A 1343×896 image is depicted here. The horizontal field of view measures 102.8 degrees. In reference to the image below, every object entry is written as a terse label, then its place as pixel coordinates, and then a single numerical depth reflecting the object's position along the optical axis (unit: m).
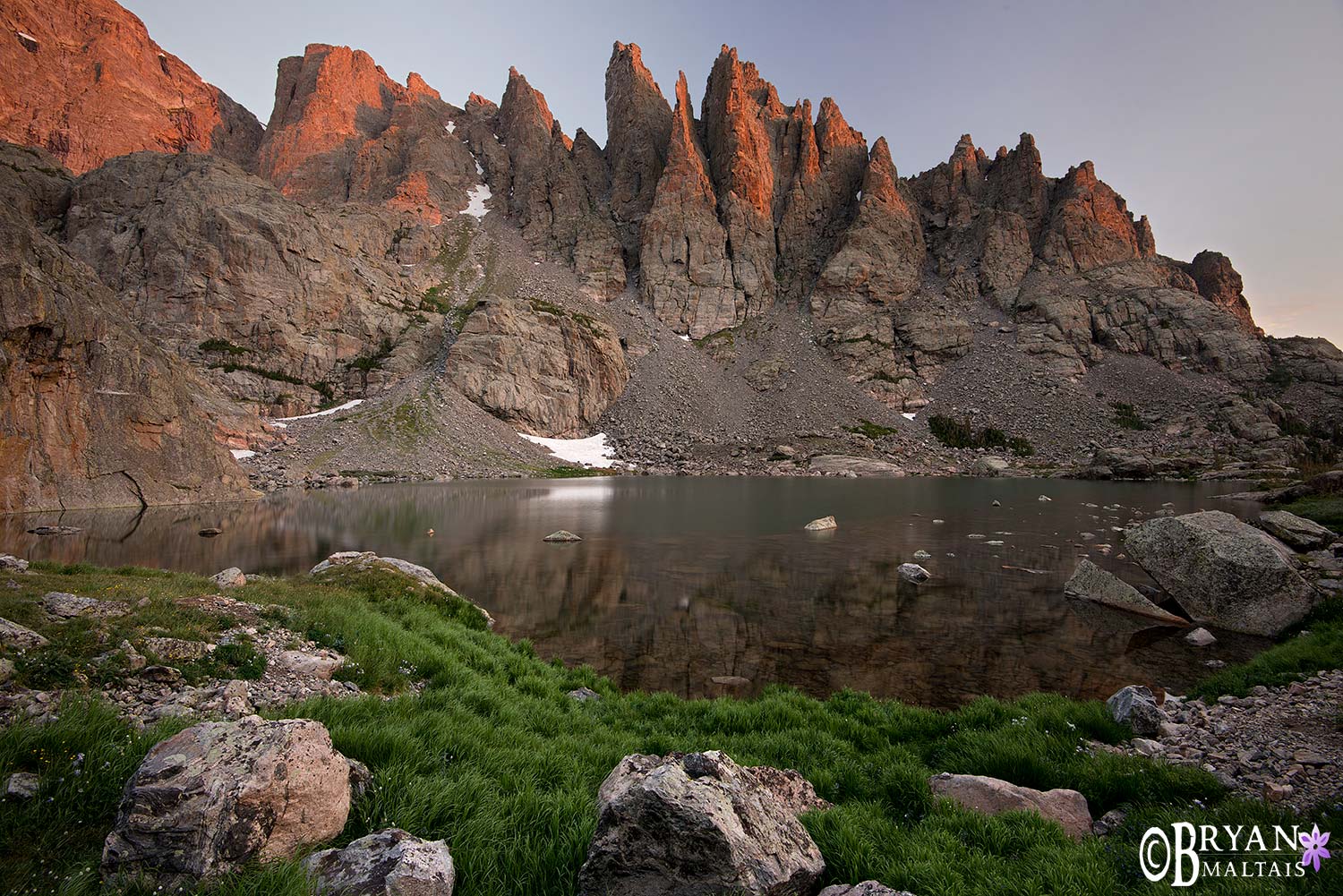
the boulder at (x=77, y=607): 8.27
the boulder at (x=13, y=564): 12.54
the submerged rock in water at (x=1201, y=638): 14.54
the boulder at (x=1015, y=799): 5.96
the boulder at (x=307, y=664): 8.43
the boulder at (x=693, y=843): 3.87
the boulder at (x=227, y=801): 3.33
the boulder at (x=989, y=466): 97.19
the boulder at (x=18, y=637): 6.52
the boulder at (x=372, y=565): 16.33
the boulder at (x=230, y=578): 13.35
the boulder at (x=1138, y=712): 8.36
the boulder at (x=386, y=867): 3.36
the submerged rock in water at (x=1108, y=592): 17.06
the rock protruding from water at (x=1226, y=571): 14.76
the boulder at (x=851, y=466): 96.75
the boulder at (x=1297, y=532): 21.86
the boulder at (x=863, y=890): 3.81
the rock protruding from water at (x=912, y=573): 22.45
